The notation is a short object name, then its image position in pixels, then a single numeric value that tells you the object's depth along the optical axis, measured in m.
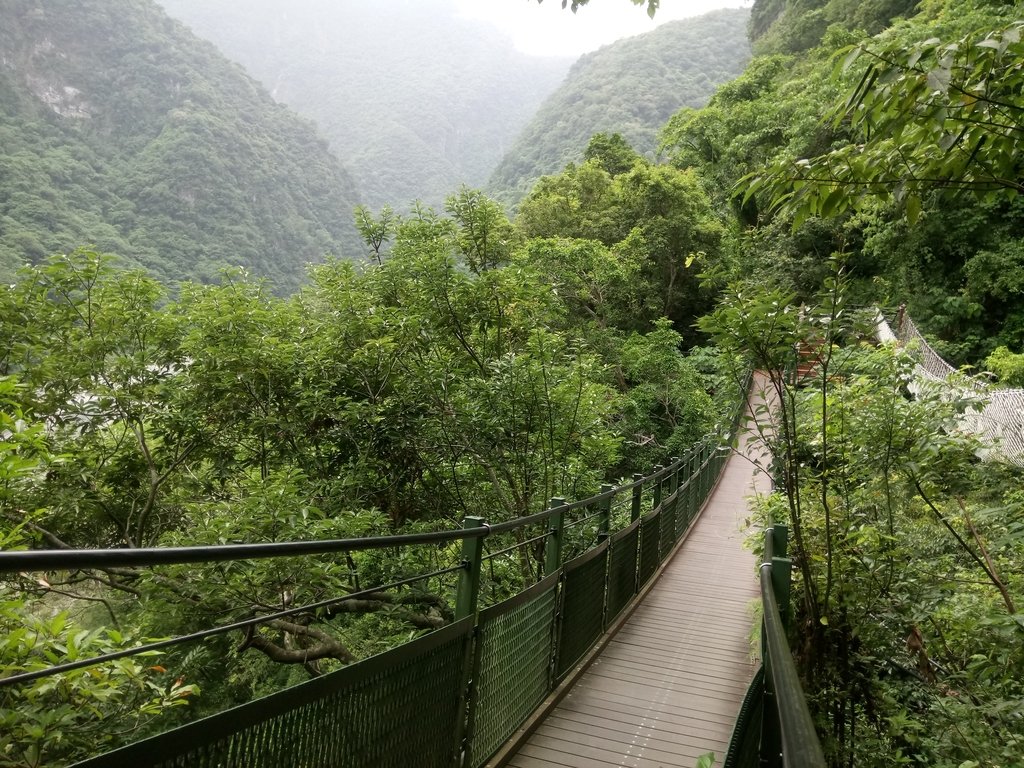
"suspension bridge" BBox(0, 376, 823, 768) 1.36
